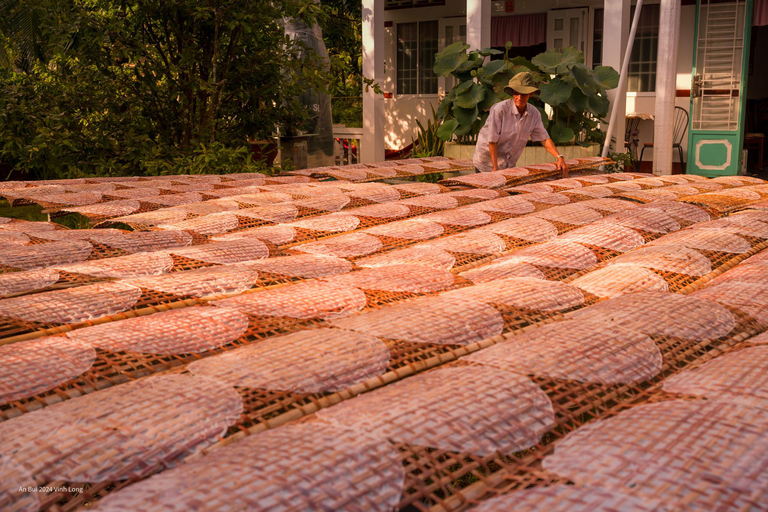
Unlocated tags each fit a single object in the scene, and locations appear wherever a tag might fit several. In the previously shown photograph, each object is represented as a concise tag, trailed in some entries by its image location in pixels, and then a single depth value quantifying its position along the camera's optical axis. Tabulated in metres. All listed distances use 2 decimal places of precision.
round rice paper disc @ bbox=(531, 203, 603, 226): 2.37
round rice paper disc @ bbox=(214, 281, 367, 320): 1.37
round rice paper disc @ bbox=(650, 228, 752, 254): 1.94
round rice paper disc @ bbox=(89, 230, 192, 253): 2.00
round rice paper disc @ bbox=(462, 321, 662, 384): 1.08
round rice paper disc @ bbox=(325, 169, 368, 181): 3.96
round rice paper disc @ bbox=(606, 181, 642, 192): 3.23
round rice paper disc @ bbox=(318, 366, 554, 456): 0.89
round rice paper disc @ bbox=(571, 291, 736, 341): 1.26
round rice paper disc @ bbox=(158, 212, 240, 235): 2.27
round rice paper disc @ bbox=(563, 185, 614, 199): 3.04
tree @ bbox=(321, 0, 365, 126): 12.40
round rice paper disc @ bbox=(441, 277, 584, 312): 1.42
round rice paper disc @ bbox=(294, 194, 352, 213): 2.71
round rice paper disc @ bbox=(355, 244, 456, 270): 1.82
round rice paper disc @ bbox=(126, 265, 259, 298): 1.51
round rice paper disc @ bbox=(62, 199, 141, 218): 2.65
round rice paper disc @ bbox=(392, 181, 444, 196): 3.21
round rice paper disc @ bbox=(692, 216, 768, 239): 2.13
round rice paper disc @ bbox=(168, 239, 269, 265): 1.84
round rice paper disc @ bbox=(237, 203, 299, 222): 2.49
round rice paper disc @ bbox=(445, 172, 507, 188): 3.51
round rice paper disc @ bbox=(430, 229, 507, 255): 1.97
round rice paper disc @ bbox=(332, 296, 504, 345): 1.24
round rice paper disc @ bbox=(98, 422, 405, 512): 0.73
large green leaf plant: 7.81
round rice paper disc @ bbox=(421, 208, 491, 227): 2.37
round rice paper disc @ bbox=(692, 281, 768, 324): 1.40
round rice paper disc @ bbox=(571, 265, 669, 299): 1.57
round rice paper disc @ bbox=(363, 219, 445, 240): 2.18
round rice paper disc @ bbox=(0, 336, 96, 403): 1.01
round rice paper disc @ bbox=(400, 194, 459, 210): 2.76
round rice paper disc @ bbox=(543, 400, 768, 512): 0.77
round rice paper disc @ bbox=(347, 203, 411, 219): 2.53
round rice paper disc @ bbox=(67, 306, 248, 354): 1.18
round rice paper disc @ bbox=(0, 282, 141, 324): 1.31
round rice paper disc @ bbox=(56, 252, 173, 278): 1.66
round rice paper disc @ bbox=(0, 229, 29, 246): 2.04
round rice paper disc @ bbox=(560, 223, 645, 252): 2.02
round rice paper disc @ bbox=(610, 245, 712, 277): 1.73
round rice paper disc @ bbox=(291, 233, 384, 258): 1.97
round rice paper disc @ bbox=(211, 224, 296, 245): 2.11
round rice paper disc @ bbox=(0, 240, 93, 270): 1.79
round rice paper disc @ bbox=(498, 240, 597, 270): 1.82
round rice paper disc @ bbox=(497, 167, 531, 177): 3.84
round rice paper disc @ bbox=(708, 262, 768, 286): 1.60
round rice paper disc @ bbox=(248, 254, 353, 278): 1.70
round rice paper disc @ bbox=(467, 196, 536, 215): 2.60
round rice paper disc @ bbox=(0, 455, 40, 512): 0.75
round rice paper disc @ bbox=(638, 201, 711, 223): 2.40
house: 8.23
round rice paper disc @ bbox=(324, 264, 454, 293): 1.56
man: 5.50
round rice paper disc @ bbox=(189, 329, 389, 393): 1.04
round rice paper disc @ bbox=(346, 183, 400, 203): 2.97
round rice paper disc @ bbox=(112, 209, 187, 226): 2.37
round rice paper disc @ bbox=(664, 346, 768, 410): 0.98
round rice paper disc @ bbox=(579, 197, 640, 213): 2.59
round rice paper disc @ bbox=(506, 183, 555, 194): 3.22
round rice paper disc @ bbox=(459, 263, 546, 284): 1.68
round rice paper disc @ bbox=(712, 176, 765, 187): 3.44
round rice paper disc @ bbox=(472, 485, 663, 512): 0.73
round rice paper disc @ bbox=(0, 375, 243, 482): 0.81
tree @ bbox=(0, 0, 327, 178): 6.37
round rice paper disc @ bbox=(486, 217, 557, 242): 2.16
